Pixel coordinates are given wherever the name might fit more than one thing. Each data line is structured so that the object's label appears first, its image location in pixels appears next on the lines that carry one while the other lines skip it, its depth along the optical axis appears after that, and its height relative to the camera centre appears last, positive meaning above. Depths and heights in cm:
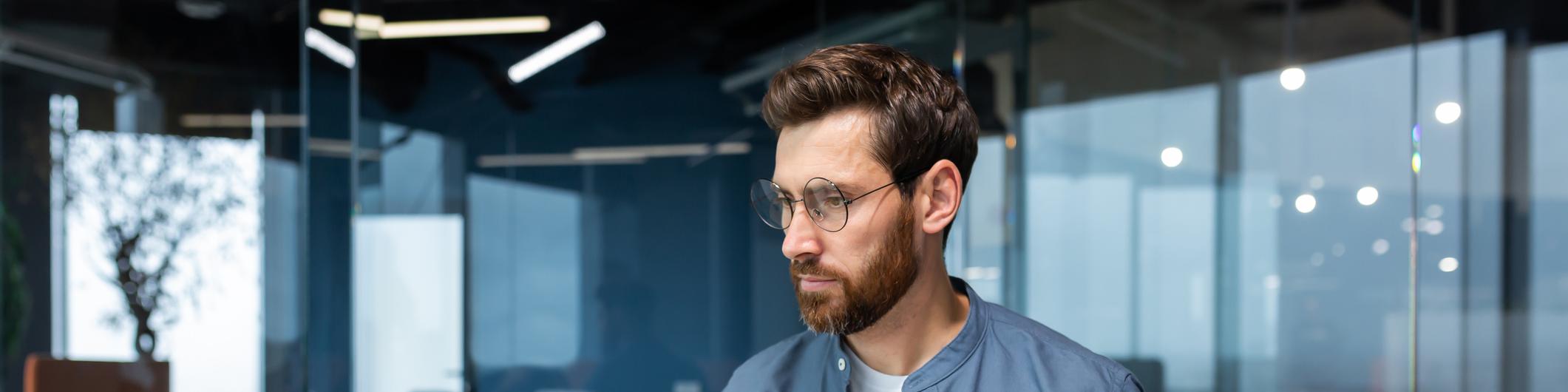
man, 133 -5
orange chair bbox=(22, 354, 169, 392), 430 -76
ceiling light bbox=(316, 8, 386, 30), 404 +65
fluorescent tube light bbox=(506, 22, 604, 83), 417 +54
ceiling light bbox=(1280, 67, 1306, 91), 341 +35
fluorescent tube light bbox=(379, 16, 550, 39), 415 +63
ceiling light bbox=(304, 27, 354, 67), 404 +54
